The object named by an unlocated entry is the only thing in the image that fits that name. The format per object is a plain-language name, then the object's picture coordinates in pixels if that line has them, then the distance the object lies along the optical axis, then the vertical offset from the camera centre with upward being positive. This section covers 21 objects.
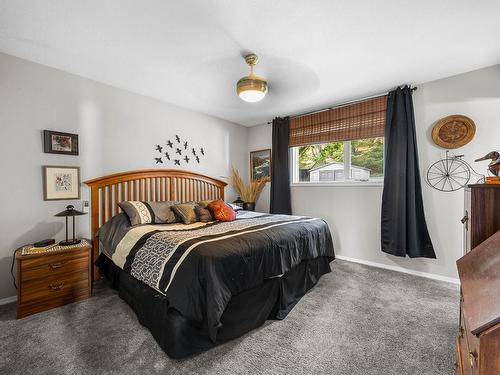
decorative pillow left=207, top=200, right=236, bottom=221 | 3.00 -0.34
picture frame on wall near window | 4.63 +0.42
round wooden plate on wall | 2.72 +0.61
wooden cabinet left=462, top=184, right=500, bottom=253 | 1.26 -0.16
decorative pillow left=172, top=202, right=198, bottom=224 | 2.85 -0.34
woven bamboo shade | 3.32 +0.94
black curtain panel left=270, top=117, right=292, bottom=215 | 4.22 +0.24
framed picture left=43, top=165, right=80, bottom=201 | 2.51 +0.04
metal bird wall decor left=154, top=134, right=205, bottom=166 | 3.53 +0.55
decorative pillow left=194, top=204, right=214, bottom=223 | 2.98 -0.37
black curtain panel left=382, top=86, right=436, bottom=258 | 2.95 -0.06
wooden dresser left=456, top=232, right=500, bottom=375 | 0.67 -0.42
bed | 1.58 -0.67
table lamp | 2.33 -0.27
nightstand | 2.05 -0.84
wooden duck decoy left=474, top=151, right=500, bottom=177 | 1.36 +0.11
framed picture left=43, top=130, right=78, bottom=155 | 2.51 +0.48
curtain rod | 3.25 +1.23
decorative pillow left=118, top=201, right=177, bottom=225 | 2.67 -0.31
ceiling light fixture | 2.34 +1.00
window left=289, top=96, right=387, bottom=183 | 3.40 +0.66
